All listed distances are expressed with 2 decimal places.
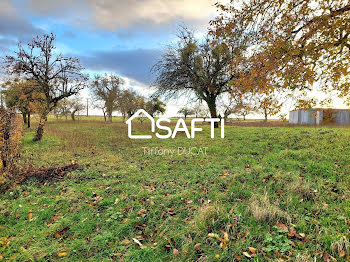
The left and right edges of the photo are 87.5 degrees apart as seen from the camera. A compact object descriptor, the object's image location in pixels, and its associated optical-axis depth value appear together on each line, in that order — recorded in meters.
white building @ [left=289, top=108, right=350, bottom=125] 22.97
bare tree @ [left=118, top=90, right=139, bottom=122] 34.31
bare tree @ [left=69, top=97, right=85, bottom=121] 42.03
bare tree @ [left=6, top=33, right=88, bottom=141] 12.08
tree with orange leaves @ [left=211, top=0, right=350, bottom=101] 6.32
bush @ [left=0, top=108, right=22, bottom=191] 5.58
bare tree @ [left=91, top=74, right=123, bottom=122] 35.19
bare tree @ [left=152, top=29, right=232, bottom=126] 14.81
